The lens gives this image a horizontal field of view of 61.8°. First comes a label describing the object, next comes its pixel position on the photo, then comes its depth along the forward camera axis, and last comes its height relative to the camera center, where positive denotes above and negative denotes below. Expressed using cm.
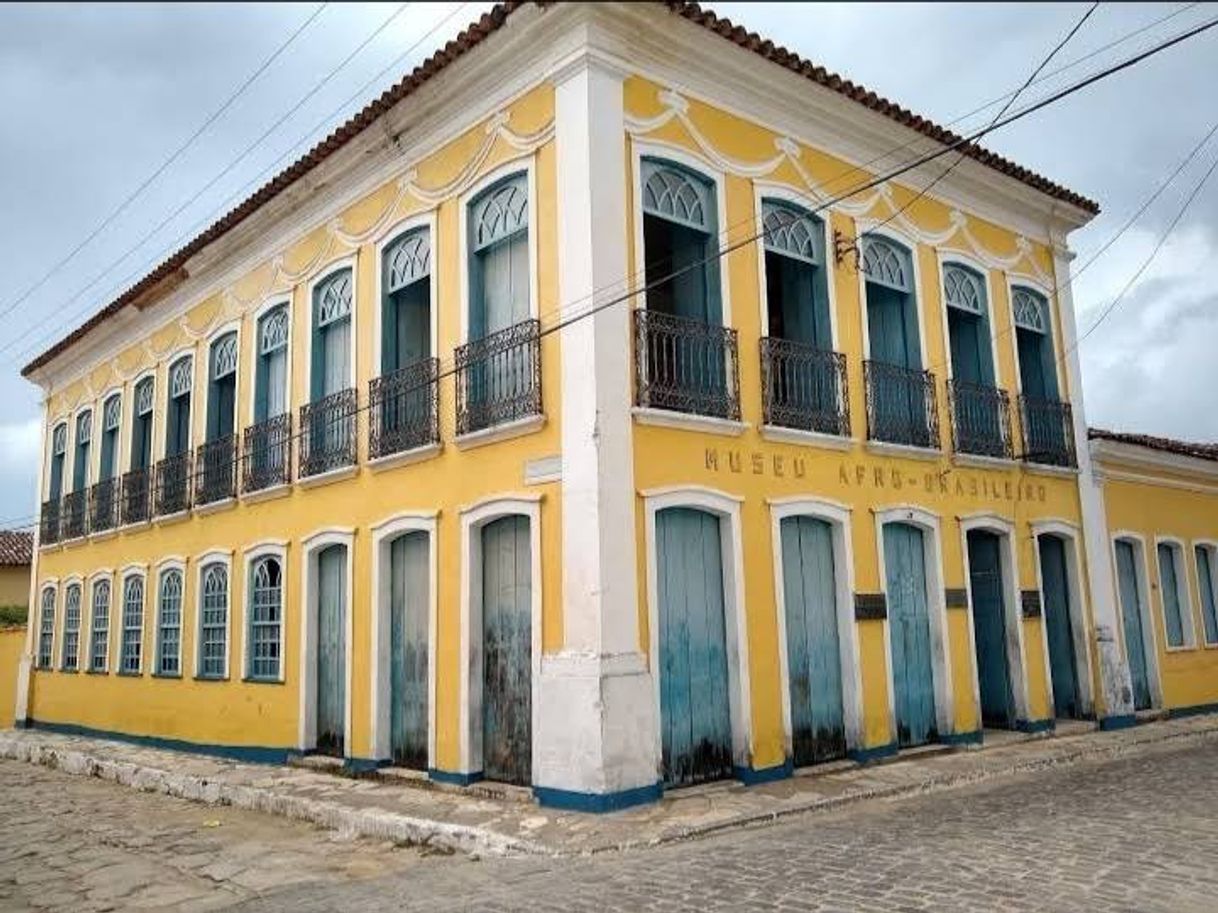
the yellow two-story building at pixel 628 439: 809 +182
